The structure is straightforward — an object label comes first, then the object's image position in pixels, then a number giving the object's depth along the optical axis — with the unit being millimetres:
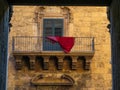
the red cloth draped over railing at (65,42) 19484
